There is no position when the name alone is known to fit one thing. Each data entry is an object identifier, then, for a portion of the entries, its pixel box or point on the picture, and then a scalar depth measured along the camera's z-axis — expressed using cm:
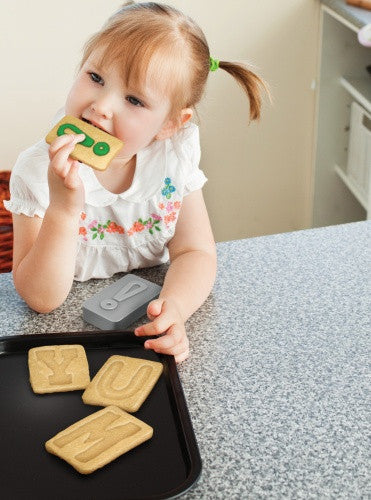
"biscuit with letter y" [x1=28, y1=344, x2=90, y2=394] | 85
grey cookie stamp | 99
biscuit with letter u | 83
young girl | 101
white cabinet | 266
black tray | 71
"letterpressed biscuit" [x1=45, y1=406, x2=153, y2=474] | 74
